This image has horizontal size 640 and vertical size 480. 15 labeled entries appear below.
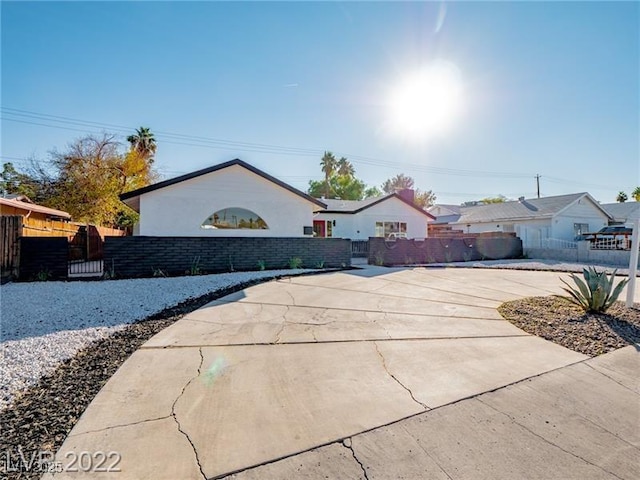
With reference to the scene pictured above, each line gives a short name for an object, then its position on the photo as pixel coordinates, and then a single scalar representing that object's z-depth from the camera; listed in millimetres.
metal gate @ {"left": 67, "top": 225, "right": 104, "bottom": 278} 13486
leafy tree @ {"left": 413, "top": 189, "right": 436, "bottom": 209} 55875
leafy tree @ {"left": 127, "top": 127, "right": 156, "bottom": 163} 28545
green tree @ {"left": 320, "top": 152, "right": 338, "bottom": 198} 50281
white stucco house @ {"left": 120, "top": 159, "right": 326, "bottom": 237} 12328
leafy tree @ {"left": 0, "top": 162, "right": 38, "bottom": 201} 20125
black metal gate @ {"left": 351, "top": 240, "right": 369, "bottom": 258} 19875
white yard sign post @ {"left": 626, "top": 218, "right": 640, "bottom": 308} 5547
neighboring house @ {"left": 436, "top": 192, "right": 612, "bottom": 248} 22828
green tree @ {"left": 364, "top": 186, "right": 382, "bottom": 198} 52975
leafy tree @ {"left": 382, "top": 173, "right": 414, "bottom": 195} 59781
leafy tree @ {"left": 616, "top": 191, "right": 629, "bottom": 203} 47919
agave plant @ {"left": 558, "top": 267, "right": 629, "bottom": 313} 5262
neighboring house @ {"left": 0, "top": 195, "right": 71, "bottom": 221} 14057
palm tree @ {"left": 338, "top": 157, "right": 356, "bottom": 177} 52419
